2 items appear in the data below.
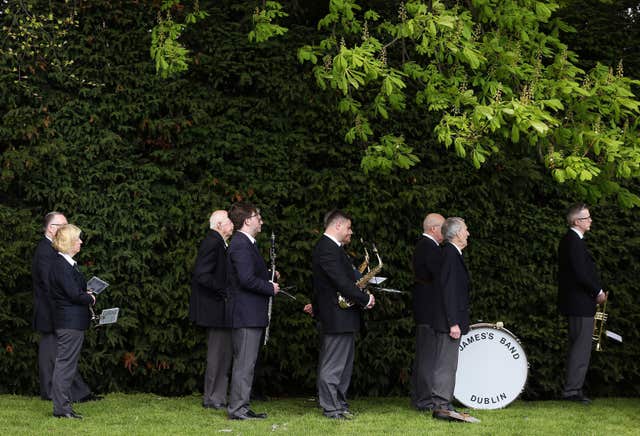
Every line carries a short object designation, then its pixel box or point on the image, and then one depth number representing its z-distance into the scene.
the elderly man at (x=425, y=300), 10.71
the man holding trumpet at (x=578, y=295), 11.58
